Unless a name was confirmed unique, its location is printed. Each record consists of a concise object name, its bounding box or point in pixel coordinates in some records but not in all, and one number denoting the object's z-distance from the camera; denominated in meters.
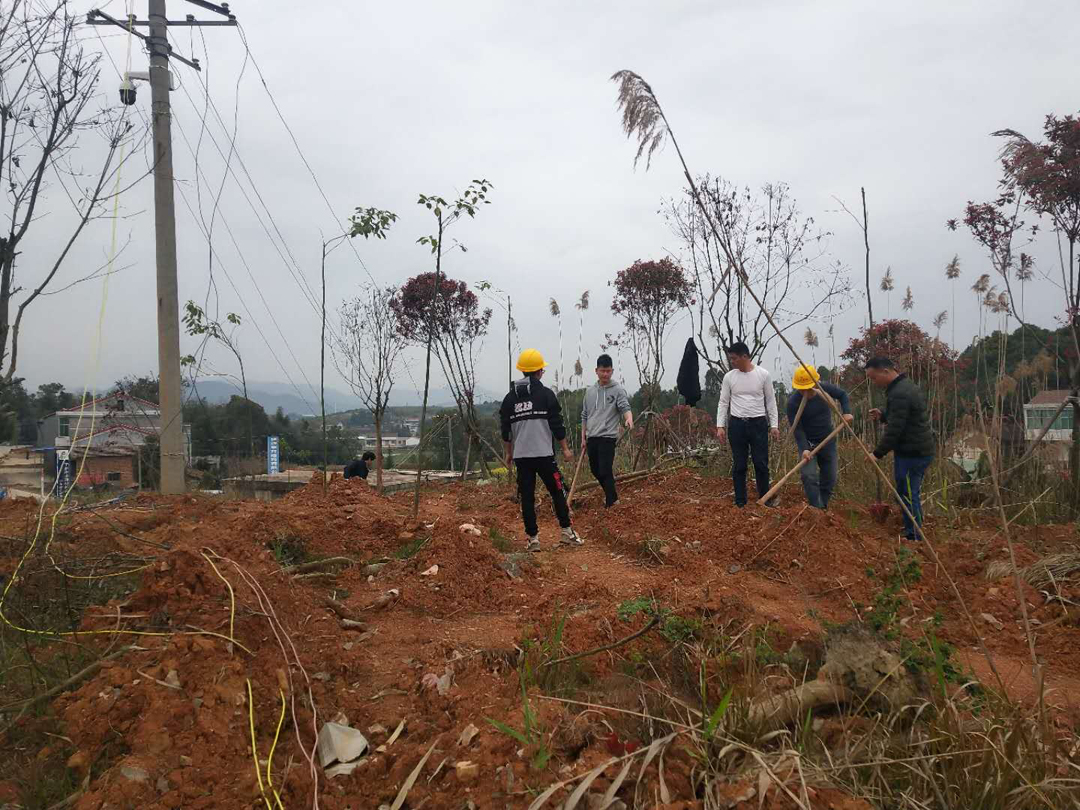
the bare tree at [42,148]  4.68
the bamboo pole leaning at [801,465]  5.55
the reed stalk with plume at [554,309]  11.84
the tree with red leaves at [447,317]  10.62
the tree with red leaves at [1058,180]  5.29
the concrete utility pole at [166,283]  7.99
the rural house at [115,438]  11.47
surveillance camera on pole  6.93
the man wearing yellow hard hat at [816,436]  6.23
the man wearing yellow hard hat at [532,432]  5.69
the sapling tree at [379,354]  10.93
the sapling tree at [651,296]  9.96
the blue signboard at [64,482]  10.02
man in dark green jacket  5.31
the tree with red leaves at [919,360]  6.29
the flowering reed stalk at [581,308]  11.58
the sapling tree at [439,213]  6.27
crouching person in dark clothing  10.44
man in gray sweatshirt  6.91
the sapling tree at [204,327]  8.80
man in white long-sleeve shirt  6.39
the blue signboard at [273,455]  17.53
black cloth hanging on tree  7.67
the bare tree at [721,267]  8.50
